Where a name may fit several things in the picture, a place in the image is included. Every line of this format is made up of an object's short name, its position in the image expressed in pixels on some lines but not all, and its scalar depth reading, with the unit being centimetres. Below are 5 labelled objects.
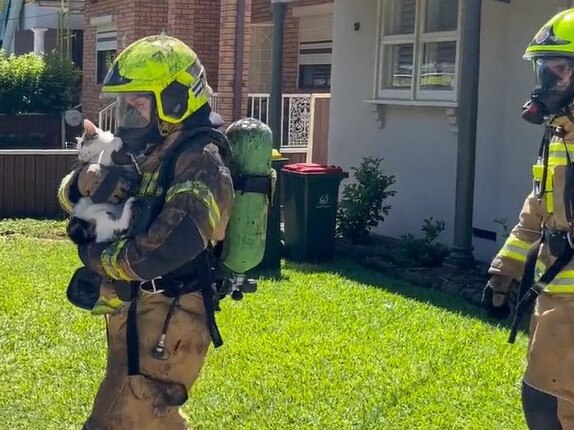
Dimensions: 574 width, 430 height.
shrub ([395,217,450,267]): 884
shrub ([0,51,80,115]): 1786
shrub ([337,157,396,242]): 996
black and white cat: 339
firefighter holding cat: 335
